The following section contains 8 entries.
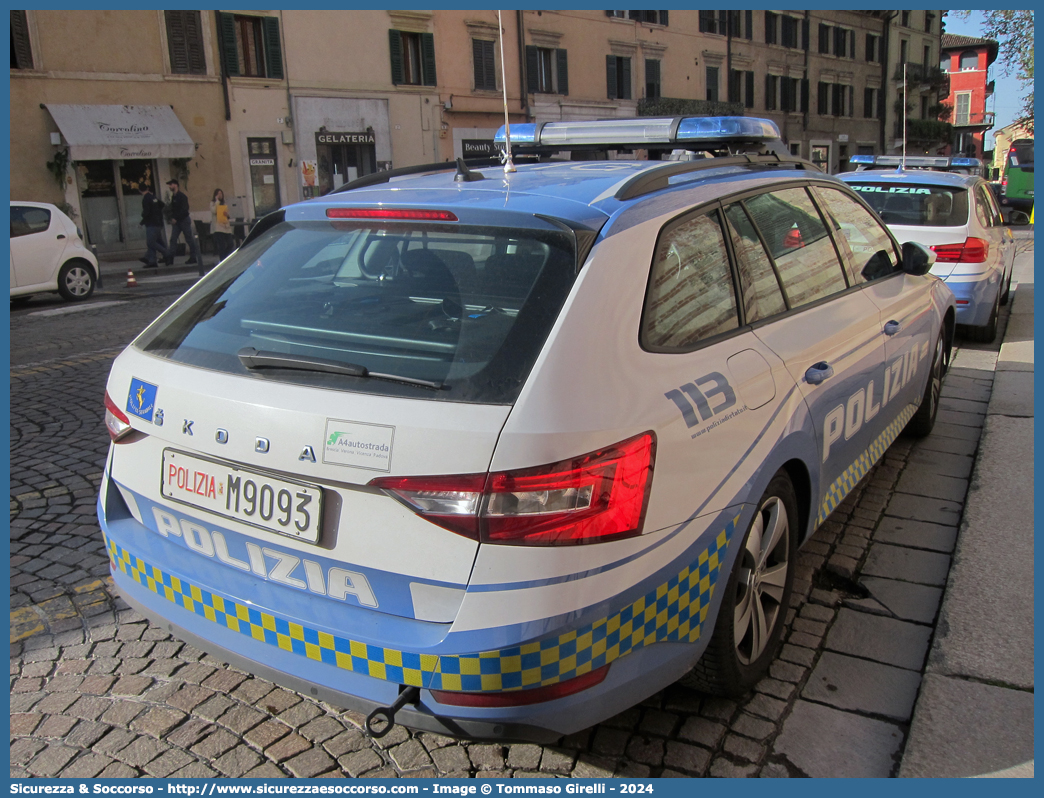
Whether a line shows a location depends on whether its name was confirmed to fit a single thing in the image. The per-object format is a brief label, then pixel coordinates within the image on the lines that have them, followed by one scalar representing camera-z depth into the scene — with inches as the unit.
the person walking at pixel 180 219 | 833.5
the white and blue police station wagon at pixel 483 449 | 78.1
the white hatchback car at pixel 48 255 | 521.3
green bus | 1403.8
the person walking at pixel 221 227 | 809.5
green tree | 1143.0
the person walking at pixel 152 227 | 820.0
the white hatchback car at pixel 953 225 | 301.9
